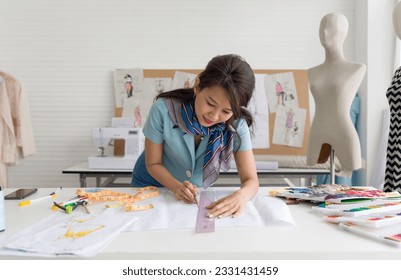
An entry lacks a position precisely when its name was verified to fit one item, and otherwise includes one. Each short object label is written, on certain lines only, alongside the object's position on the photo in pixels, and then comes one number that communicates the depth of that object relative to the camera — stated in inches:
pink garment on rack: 144.1
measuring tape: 59.6
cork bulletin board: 162.1
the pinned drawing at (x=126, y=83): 163.2
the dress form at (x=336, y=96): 92.7
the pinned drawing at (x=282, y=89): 162.9
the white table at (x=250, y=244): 38.6
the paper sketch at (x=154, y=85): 163.9
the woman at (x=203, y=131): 60.1
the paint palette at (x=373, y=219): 44.3
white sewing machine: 129.1
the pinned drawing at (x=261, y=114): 163.5
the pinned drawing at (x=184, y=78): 163.3
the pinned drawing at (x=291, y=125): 162.4
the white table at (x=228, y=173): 127.9
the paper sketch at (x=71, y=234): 39.3
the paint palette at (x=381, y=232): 40.2
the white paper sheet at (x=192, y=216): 47.2
